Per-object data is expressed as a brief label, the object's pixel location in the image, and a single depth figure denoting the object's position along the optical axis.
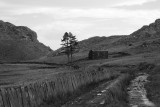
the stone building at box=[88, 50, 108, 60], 152.25
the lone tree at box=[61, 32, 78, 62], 176.00
